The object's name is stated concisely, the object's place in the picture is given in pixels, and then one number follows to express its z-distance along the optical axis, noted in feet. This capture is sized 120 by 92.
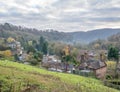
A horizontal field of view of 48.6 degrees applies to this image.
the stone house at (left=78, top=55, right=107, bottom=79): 66.72
